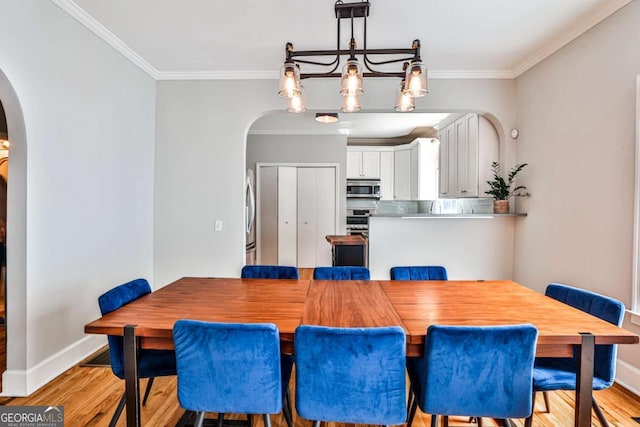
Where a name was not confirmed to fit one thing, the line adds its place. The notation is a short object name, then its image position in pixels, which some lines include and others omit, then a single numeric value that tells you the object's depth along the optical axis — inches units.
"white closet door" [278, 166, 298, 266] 249.1
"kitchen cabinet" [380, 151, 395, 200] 268.7
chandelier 71.4
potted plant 136.3
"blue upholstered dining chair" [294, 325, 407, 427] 50.2
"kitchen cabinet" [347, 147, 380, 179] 269.7
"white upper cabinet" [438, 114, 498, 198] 144.5
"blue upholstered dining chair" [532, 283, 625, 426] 62.2
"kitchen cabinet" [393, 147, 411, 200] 255.4
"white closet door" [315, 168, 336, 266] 248.4
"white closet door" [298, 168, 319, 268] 248.5
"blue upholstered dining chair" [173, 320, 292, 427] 52.1
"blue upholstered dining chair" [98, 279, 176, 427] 66.2
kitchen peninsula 139.9
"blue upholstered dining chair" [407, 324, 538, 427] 51.1
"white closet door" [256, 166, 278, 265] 252.1
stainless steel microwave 267.6
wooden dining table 55.3
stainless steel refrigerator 186.5
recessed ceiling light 179.0
